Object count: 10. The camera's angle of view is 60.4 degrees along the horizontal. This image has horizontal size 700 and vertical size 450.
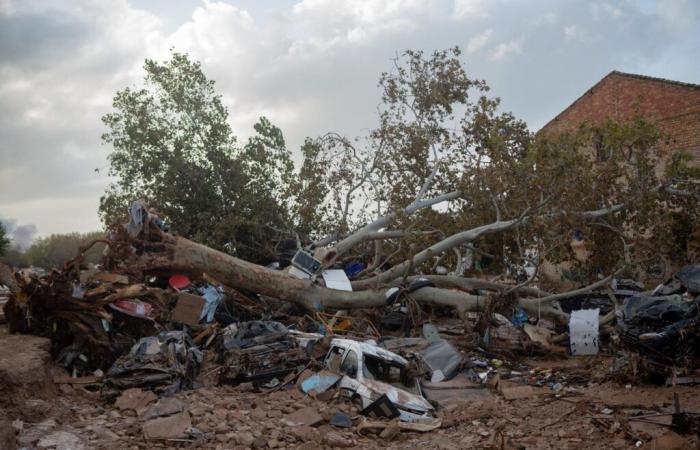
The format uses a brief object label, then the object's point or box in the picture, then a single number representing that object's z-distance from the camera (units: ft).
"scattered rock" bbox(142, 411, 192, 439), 23.75
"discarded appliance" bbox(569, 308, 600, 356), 39.96
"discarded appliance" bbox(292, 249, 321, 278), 48.24
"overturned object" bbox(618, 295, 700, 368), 27.25
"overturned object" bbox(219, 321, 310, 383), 31.55
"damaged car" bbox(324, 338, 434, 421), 28.19
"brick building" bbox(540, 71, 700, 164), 71.82
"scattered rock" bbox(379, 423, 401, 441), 25.08
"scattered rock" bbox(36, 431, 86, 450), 22.35
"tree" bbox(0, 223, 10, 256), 99.30
